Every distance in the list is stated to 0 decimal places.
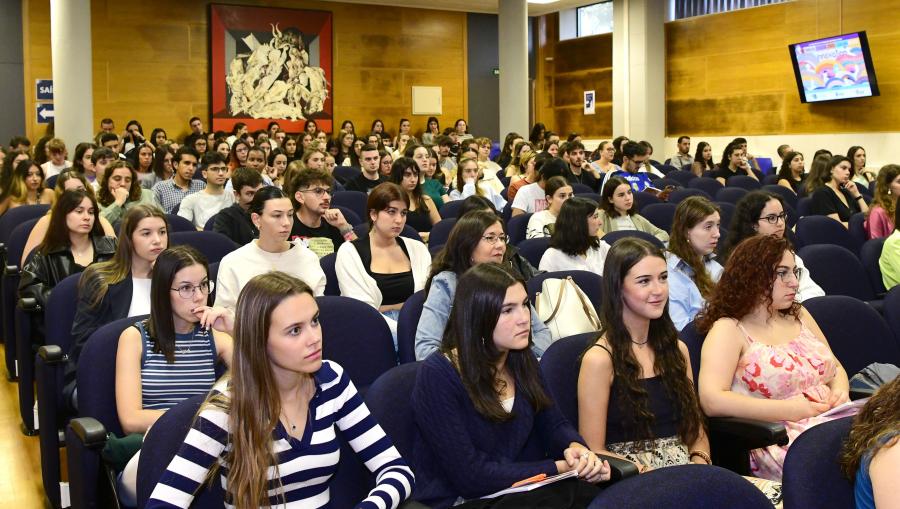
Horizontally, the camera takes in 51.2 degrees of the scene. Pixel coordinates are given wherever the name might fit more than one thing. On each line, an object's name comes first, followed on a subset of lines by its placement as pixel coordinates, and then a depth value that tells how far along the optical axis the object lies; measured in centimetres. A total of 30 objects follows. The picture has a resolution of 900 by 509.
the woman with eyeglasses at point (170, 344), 290
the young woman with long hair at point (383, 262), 464
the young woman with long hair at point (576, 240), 493
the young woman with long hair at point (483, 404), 248
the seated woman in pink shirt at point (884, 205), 659
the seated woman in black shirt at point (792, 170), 1030
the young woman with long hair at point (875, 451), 186
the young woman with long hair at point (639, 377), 288
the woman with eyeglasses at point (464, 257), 364
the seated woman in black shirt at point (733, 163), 1134
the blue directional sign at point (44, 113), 1503
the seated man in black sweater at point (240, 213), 584
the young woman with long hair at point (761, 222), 479
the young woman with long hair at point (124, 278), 356
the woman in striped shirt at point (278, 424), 209
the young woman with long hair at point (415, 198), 701
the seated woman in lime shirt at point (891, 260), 543
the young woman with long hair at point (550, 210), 631
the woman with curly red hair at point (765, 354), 301
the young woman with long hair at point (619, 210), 630
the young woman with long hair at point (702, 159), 1273
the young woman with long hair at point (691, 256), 432
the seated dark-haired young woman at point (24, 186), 714
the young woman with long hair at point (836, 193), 809
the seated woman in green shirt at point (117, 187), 670
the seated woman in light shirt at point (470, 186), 891
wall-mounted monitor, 1325
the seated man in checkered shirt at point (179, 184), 785
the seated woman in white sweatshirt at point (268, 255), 438
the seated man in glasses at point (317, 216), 548
